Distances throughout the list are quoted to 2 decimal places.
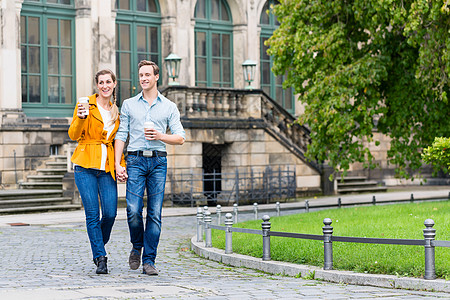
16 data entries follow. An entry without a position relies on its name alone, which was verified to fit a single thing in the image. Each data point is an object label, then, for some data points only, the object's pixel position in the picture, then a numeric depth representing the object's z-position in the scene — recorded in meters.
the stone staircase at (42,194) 22.64
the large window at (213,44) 30.47
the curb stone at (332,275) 8.77
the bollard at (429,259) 8.84
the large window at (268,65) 32.38
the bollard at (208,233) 13.04
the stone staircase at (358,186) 29.47
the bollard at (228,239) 11.97
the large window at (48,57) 26.33
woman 9.43
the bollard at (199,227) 13.90
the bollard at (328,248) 9.84
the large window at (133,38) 28.39
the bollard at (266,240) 11.02
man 9.44
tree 18.69
